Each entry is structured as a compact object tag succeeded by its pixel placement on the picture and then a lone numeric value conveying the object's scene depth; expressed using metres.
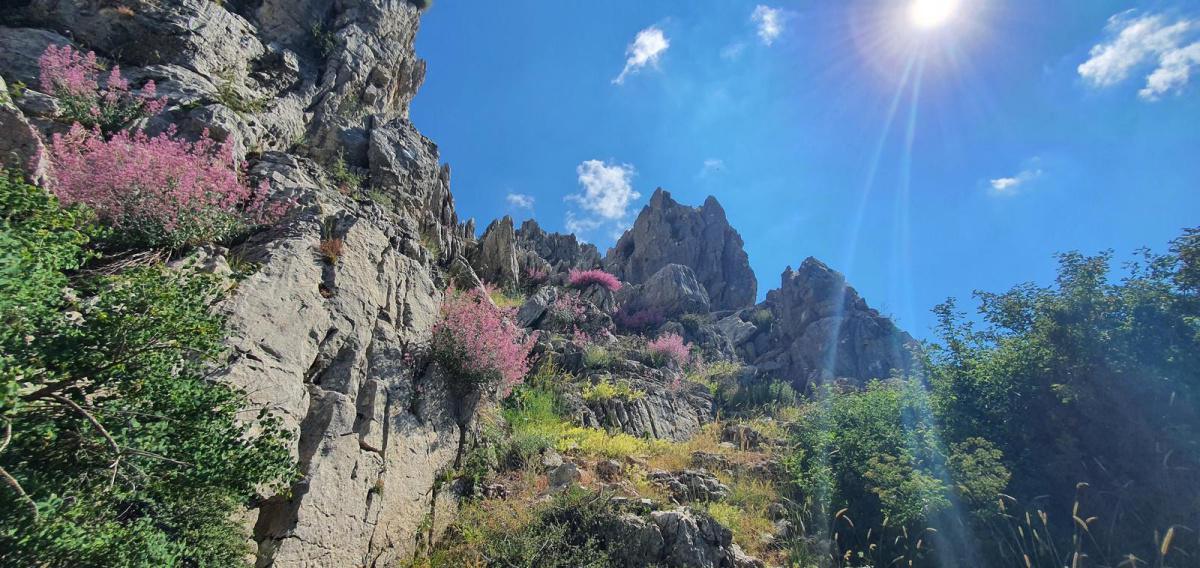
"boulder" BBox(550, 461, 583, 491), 7.86
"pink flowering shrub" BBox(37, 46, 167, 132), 7.25
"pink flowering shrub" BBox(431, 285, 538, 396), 8.25
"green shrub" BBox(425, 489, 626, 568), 6.14
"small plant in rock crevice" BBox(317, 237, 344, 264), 7.50
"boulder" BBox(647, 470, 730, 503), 8.45
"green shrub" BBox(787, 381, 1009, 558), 8.11
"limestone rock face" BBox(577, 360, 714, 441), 12.19
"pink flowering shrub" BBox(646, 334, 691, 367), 17.78
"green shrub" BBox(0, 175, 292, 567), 2.82
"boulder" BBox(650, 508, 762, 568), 6.29
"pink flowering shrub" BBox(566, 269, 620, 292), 24.23
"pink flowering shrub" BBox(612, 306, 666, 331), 26.17
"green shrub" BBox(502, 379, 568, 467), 8.64
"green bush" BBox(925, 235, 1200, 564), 8.25
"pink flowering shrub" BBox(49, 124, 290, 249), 5.75
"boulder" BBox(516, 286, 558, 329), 16.92
